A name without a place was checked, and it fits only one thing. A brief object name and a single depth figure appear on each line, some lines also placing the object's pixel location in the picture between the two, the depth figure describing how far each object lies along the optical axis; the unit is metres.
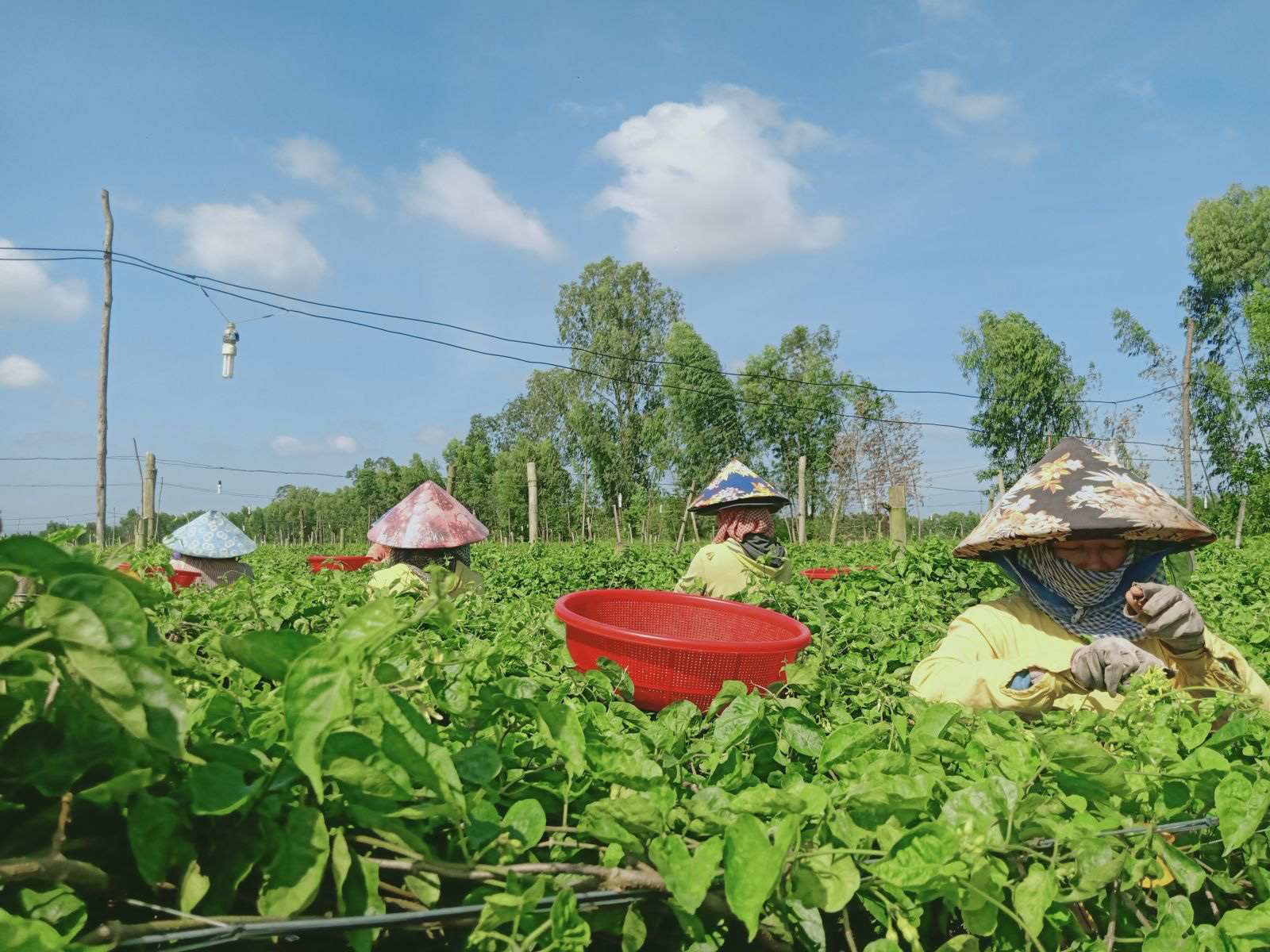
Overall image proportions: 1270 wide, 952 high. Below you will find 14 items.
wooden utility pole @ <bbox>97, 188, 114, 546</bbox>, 15.25
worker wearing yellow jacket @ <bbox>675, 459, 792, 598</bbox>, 4.83
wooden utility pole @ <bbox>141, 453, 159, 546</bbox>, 22.20
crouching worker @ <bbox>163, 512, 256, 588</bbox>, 5.88
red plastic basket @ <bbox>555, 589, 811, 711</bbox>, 1.82
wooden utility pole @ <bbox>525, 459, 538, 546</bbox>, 19.00
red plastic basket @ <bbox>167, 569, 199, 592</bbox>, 3.07
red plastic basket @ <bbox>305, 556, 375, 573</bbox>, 3.92
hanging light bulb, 13.32
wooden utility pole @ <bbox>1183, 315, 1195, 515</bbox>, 23.78
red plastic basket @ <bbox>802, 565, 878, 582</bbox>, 4.92
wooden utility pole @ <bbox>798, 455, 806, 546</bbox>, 21.44
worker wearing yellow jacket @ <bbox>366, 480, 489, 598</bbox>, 4.44
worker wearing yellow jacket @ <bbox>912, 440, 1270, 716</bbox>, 2.26
